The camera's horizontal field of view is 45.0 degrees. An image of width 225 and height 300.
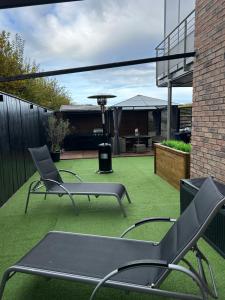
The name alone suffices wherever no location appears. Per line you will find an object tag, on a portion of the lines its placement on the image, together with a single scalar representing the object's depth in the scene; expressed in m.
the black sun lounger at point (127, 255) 1.91
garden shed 13.96
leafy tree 14.72
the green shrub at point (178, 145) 5.71
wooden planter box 5.41
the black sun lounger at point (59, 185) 4.36
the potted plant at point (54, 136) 10.45
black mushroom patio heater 7.90
